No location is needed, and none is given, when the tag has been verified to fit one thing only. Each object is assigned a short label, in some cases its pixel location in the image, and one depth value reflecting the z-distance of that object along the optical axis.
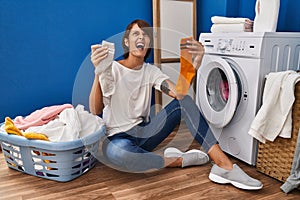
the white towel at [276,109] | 1.15
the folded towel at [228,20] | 1.53
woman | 1.17
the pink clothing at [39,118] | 1.40
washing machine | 1.28
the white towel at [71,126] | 1.24
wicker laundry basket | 1.15
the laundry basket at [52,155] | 1.19
